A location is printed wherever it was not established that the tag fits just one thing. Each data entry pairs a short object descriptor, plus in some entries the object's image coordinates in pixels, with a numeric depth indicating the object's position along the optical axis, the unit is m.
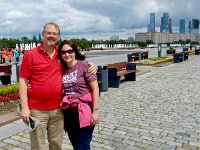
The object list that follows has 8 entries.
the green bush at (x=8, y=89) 7.40
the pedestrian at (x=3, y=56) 24.49
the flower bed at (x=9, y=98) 6.64
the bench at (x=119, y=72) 10.22
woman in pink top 2.94
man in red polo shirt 2.88
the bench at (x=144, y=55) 26.06
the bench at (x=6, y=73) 10.84
